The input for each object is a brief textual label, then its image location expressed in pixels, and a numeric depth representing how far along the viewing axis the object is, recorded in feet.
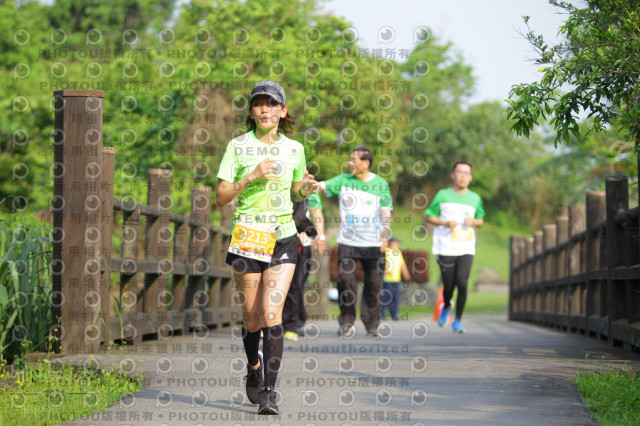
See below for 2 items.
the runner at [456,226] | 71.31
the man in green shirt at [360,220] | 65.77
